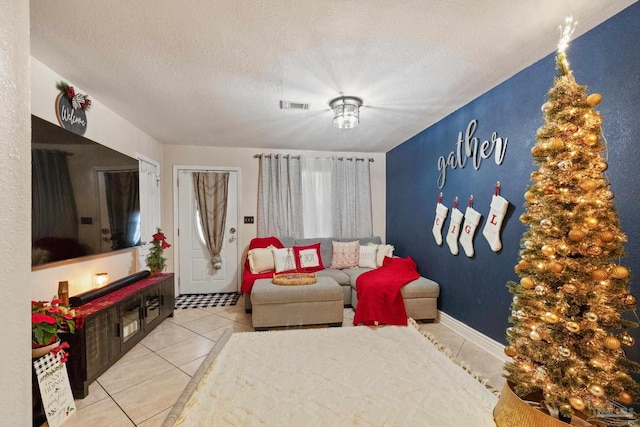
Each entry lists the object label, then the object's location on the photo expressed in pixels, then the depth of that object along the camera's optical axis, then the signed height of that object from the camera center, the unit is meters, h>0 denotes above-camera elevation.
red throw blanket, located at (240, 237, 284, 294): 3.40 -0.75
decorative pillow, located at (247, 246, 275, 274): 3.78 -0.62
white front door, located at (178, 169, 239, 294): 4.32 -0.54
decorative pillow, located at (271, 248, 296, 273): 3.82 -0.62
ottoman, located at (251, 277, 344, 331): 2.91 -0.95
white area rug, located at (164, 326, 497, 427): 1.64 -1.16
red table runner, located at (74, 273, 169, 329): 1.88 -0.67
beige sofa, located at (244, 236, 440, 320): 3.14 -0.84
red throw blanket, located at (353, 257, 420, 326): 2.96 -0.94
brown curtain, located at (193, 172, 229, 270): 4.31 +0.13
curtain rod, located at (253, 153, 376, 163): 4.44 +0.91
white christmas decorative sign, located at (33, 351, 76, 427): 1.52 -0.96
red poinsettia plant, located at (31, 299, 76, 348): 1.50 -0.58
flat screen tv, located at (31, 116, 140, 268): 1.81 +0.14
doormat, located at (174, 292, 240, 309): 3.80 -1.21
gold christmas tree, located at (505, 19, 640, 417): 1.26 -0.29
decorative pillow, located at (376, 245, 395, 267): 4.08 -0.57
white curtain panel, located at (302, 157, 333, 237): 4.57 +0.28
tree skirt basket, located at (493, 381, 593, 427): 1.34 -1.01
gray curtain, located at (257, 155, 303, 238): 4.42 +0.26
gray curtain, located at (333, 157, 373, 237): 4.62 +0.25
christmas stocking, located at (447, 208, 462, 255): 2.89 -0.17
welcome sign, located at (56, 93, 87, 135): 2.19 +0.80
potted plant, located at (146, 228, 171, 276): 3.21 -0.49
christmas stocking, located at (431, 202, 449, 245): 3.16 -0.08
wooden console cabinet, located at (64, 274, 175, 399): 1.87 -0.89
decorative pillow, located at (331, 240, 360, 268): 4.13 -0.60
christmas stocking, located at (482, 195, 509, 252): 2.29 -0.06
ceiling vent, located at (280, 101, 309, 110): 2.72 +1.05
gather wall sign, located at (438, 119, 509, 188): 2.38 +0.58
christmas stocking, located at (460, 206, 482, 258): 2.62 -0.14
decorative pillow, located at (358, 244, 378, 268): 4.09 -0.62
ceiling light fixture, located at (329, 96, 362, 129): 2.62 +0.95
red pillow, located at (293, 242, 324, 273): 3.95 -0.62
